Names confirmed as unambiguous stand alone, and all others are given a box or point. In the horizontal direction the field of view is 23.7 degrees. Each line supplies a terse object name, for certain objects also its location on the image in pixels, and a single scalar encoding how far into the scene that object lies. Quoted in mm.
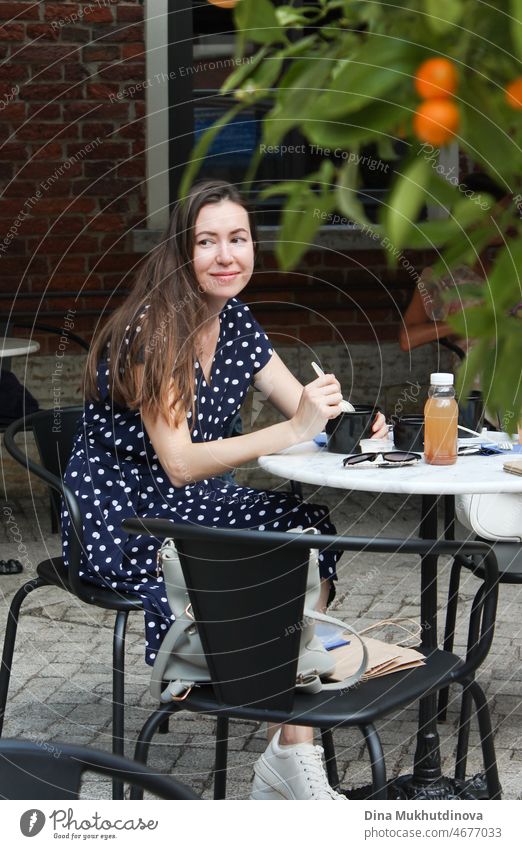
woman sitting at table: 2742
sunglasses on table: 2695
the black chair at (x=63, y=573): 2762
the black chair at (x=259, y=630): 2100
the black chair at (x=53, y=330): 5437
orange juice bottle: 2734
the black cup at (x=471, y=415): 3127
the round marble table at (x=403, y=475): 2473
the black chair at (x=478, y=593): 2924
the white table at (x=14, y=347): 5070
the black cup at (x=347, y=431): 2854
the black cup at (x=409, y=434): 2906
